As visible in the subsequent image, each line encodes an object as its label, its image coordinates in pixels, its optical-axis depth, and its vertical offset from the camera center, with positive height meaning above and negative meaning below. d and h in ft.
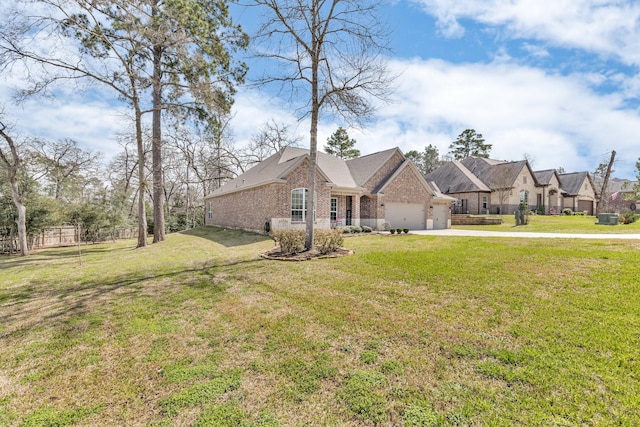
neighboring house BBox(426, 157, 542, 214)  104.73 +9.16
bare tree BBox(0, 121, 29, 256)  47.26 +4.67
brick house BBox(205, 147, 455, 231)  55.36 +3.28
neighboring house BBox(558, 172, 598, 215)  127.75 +7.27
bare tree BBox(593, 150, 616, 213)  88.66 +13.56
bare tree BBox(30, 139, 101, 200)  69.67 +13.17
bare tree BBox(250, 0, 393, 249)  34.27 +19.56
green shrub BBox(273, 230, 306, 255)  34.71 -3.89
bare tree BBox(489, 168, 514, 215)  101.45 +8.14
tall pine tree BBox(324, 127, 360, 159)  135.74 +31.18
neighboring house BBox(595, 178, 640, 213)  120.13 +2.32
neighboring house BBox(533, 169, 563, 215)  117.50 +7.69
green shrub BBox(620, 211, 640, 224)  69.72 -2.49
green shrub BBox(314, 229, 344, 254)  35.91 -4.00
